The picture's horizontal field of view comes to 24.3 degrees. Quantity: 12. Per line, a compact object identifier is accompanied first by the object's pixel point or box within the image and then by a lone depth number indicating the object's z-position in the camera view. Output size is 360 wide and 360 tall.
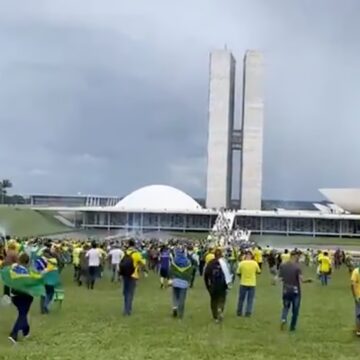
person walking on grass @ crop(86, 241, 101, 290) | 21.31
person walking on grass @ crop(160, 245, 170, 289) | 22.48
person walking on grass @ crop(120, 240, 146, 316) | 14.84
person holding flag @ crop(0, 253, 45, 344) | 10.95
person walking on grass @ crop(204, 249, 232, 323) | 13.98
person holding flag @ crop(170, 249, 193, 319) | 14.55
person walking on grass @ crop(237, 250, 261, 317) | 14.94
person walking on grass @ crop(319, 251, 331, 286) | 26.11
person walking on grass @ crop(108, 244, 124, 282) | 23.23
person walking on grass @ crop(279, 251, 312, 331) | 13.30
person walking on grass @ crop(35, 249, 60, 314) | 14.55
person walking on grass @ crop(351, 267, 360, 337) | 12.38
